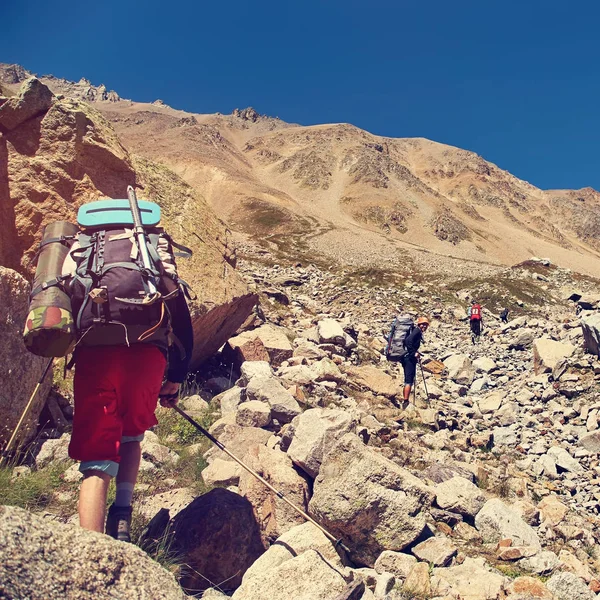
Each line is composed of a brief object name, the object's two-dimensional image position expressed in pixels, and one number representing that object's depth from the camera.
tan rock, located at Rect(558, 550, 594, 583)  4.21
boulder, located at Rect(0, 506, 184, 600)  1.89
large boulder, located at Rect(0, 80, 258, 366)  6.43
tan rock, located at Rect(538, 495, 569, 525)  5.75
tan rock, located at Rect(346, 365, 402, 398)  9.98
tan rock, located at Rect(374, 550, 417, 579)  3.64
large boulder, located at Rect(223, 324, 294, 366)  8.83
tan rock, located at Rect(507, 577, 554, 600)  3.33
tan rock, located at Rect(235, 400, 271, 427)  6.09
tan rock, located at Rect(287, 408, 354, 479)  4.65
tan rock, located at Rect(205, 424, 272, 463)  5.29
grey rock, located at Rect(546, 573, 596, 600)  3.58
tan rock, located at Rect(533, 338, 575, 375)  12.43
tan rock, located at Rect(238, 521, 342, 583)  3.34
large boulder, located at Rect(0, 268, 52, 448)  4.15
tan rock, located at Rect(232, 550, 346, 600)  3.06
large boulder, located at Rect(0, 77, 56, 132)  6.66
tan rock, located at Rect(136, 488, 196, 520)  4.04
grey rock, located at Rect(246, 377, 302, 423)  6.20
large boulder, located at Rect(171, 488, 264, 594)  3.49
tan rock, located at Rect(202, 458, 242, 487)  4.63
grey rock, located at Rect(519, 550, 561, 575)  3.97
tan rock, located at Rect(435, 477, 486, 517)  4.88
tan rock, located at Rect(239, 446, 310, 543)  4.04
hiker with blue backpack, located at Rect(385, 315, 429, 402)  10.66
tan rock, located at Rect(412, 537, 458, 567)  3.80
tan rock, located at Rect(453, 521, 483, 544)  4.61
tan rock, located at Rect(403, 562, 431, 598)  3.37
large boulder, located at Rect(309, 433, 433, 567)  3.89
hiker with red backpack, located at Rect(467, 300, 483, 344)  18.70
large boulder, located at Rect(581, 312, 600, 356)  11.99
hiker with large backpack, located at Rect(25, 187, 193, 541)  2.95
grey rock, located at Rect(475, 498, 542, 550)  4.63
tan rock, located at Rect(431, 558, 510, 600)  3.32
